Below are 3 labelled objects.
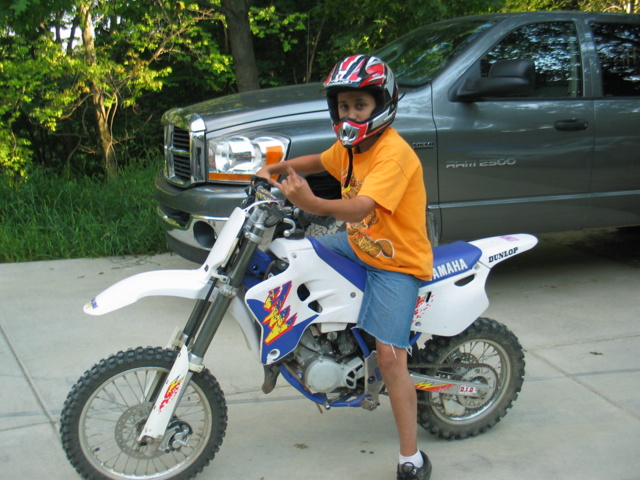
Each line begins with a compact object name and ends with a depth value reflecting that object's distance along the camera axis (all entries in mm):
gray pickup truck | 4797
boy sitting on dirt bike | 2891
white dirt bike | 2961
